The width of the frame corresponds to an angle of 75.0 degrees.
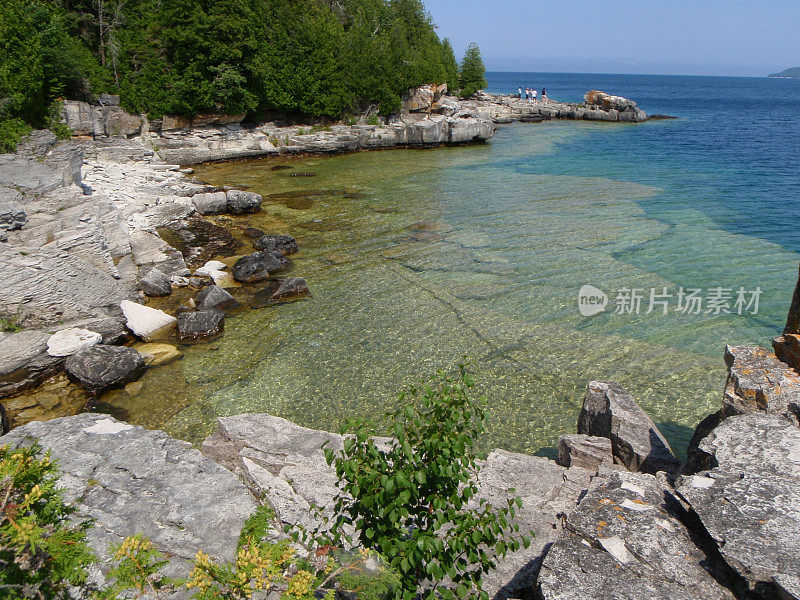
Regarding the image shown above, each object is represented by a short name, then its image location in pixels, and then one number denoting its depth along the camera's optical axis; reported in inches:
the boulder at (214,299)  594.5
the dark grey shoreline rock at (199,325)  536.4
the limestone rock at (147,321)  543.8
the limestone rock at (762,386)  254.4
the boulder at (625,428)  295.1
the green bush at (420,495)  154.1
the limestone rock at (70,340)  477.4
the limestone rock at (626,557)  159.9
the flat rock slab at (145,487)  218.1
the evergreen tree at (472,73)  3161.9
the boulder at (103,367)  450.9
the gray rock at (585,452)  302.7
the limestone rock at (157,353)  498.9
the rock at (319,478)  223.1
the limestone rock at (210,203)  971.3
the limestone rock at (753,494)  158.6
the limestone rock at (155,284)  634.8
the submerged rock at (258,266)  677.3
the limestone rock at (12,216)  523.8
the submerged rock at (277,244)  772.6
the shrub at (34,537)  130.3
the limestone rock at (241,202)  978.7
